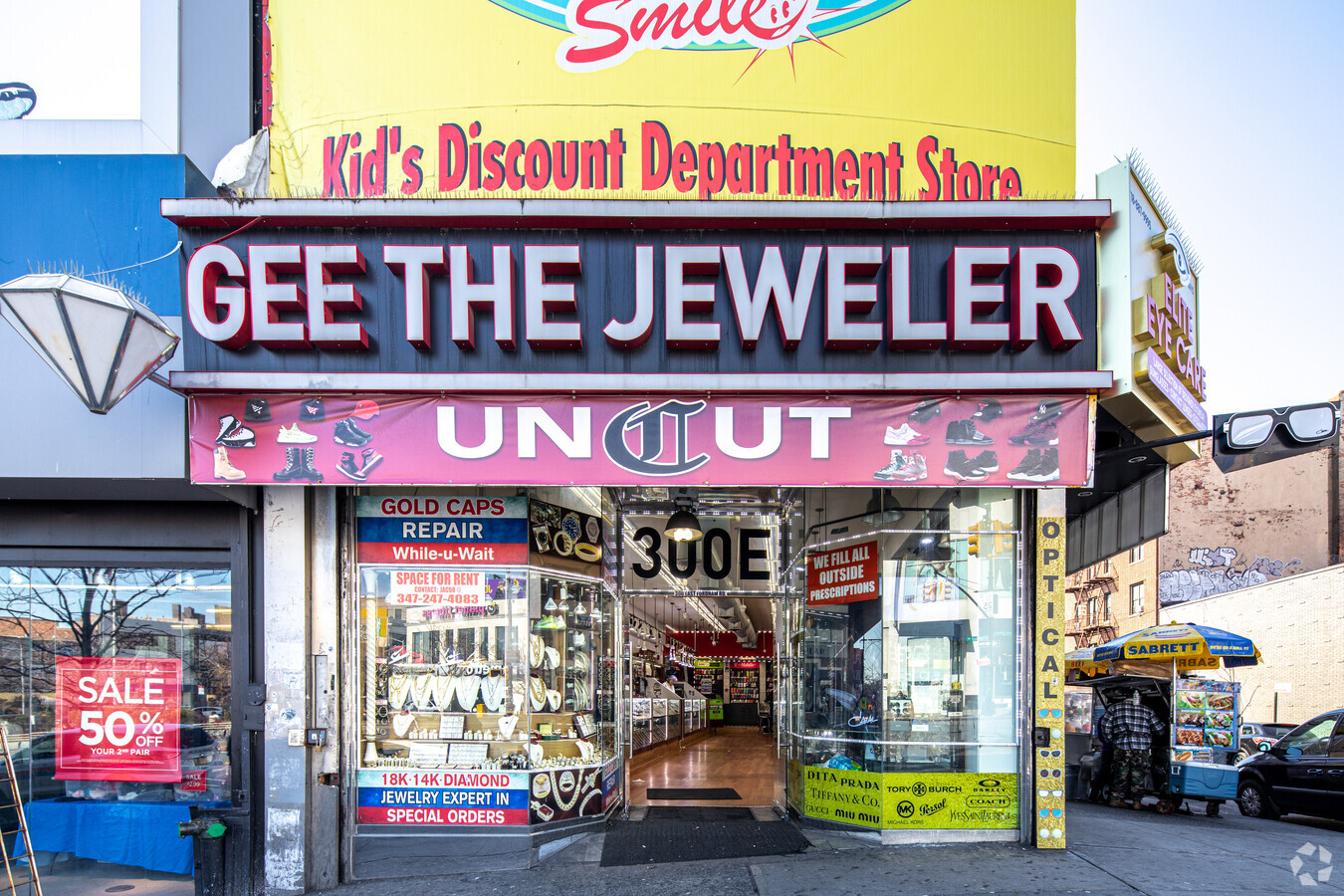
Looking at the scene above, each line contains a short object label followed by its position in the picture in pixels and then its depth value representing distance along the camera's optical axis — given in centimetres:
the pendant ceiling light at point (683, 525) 965
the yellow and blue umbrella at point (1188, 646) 1131
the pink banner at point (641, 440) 729
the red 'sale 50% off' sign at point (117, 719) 809
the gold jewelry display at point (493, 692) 856
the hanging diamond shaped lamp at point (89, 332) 616
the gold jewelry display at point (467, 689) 858
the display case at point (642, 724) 1468
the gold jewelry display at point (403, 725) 847
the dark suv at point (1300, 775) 1118
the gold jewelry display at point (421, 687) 856
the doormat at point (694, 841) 807
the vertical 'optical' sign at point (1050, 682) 792
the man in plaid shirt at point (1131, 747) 1199
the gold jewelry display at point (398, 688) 852
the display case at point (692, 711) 2008
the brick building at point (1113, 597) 2986
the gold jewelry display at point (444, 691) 855
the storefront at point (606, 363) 725
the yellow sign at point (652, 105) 872
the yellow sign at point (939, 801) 819
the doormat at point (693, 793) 1097
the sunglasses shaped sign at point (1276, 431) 788
